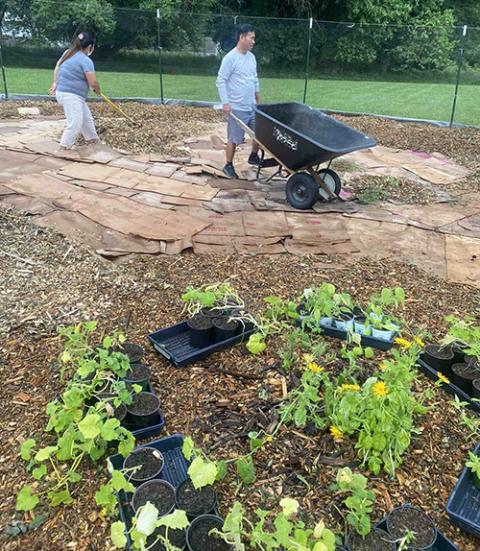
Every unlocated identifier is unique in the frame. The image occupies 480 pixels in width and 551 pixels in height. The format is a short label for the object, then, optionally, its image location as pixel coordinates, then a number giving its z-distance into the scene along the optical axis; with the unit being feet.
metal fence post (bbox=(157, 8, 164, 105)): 34.75
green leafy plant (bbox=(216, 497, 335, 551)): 4.99
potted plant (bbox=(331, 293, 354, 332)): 9.43
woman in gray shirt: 20.56
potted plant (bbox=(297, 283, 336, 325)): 9.38
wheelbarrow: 15.98
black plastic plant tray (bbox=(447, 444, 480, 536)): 6.23
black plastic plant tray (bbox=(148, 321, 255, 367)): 9.10
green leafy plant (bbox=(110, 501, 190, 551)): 4.93
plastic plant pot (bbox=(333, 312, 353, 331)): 9.71
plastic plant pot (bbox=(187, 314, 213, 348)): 9.38
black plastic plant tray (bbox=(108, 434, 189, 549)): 6.49
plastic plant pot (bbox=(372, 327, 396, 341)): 9.48
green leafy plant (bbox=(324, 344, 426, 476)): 6.79
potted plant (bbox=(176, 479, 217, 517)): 6.13
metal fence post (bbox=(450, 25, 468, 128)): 33.18
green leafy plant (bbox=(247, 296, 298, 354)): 9.02
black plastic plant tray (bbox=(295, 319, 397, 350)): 9.45
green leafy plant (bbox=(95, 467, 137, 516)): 5.66
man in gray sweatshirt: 18.35
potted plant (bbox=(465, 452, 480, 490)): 6.41
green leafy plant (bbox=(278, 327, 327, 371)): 8.68
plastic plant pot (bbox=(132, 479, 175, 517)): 6.14
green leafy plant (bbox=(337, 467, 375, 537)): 5.93
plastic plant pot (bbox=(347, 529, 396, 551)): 5.87
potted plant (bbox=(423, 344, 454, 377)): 8.86
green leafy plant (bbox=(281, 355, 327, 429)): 7.32
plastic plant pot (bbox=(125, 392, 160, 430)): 7.55
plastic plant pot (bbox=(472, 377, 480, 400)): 8.17
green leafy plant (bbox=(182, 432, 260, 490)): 5.57
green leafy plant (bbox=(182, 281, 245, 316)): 9.70
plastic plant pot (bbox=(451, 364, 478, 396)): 8.40
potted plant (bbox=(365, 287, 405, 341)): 9.32
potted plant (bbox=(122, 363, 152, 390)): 8.12
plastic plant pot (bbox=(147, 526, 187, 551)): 5.80
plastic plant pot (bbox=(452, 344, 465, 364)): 9.01
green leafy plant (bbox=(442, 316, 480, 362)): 8.61
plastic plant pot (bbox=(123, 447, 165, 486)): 6.57
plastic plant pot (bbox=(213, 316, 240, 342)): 9.46
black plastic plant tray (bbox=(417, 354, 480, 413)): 8.14
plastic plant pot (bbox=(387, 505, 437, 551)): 5.92
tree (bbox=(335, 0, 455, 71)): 54.55
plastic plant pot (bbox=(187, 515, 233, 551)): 5.70
